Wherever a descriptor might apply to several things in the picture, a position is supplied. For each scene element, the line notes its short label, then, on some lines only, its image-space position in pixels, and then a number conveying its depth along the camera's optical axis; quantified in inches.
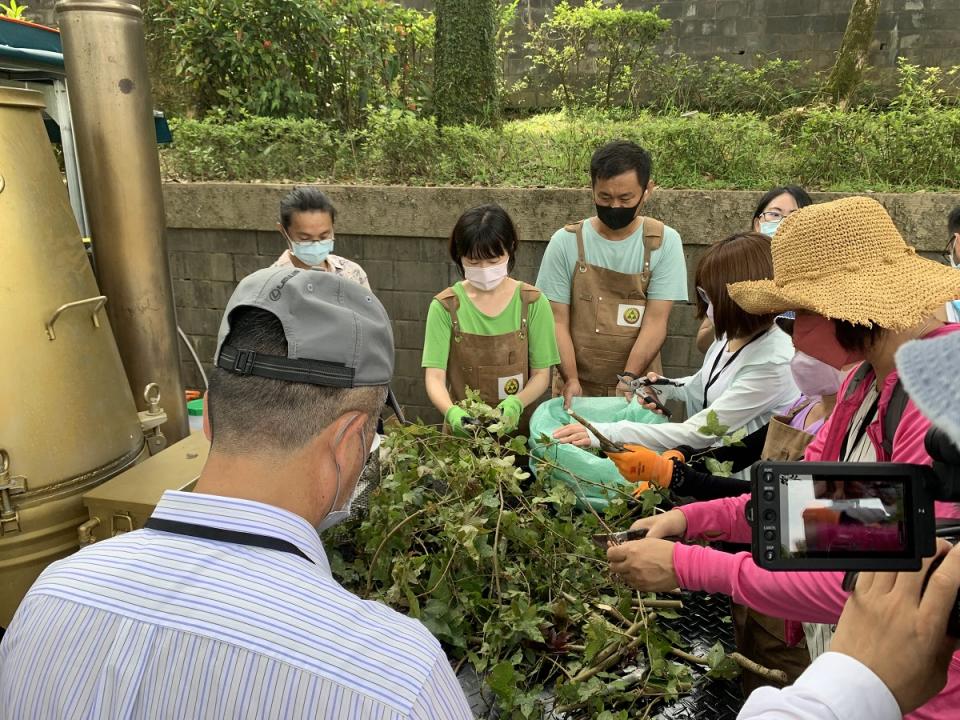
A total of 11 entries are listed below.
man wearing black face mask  147.3
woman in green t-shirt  130.7
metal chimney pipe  94.9
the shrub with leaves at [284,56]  264.5
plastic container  120.4
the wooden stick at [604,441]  95.7
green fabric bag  90.6
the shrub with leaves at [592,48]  375.2
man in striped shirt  34.6
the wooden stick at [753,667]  62.1
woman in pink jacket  59.1
